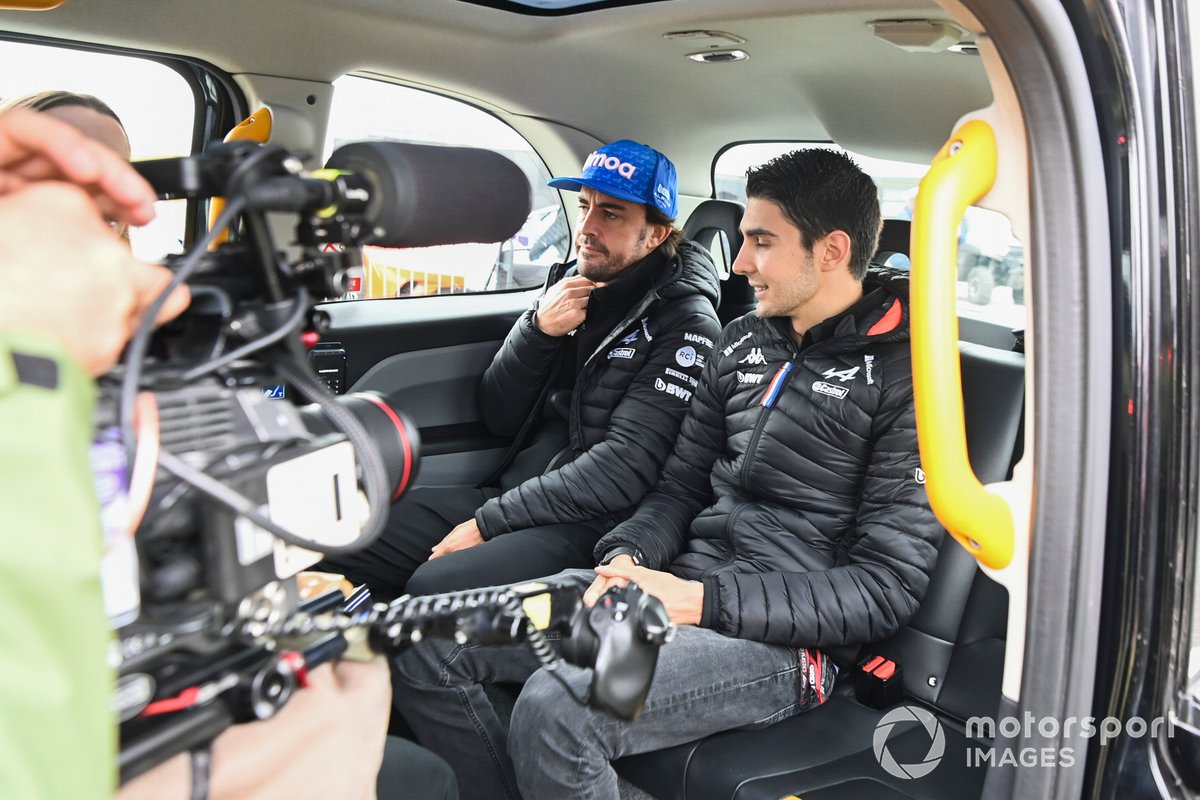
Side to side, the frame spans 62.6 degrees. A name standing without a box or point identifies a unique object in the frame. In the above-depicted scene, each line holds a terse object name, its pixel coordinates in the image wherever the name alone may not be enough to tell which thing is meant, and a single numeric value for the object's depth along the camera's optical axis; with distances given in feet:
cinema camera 2.22
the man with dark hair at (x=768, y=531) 5.55
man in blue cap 7.82
